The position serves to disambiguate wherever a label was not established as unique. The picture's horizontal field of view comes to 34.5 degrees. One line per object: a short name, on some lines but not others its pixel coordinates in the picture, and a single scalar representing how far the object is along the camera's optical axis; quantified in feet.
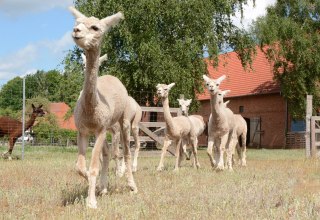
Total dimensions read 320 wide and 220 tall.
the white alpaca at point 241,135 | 52.16
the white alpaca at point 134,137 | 36.42
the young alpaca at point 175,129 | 43.55
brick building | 128.67
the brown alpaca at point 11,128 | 60.75
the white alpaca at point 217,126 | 42.86
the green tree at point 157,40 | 86.12
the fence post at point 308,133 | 62.37
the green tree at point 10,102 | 77.42
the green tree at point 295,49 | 116.06
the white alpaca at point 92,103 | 21.49
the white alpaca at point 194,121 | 49.98
